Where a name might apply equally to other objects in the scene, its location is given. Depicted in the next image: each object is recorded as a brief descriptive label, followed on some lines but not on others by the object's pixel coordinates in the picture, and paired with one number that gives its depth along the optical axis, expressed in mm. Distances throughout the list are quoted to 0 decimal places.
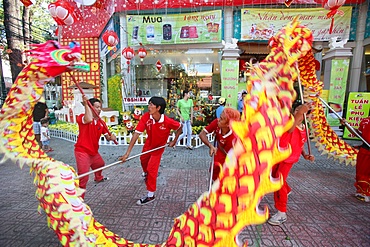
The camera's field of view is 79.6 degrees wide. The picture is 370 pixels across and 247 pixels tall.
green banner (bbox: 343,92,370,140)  7234
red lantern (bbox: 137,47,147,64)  8594
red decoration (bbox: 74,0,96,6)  4591
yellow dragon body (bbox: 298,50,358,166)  3531
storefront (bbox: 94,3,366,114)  8695
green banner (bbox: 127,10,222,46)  9211
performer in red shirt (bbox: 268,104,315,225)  2680
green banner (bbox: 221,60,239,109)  8594
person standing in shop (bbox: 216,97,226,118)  6844
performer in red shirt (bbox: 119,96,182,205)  3133
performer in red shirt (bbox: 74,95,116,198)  3031
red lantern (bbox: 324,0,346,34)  4398
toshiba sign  8484
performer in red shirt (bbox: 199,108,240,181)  2509
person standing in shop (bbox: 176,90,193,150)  6410
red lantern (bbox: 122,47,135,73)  8117
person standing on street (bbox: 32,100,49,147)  6262
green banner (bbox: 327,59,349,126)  8125
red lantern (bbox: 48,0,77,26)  4098
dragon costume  957
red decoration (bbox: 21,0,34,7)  4189
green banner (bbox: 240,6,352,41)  8625
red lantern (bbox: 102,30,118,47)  6909
